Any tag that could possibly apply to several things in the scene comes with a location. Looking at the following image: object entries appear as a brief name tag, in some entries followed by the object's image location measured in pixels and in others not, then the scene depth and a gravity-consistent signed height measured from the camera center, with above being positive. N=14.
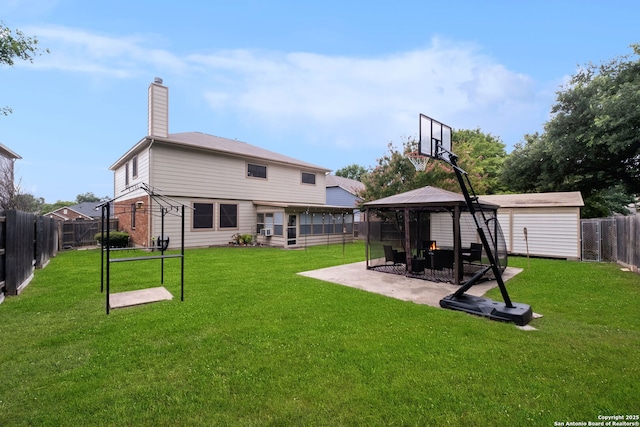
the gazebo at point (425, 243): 6.91 -0.74
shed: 10.74 -0.16
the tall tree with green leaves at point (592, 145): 11.23 +3.24
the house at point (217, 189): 13.36 +1.59
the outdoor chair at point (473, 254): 8.37 -0.99
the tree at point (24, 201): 14.60 +1.04
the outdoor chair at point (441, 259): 7.54 -1.02
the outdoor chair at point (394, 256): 8.31 -1.02
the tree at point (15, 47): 8.46 +5.08
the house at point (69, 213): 33.29 +0.92
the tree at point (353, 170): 48.22 +7.97
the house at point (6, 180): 13.62 +1.93
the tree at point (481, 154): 16.03 +4.80
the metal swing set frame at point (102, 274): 4.62 -0.92
